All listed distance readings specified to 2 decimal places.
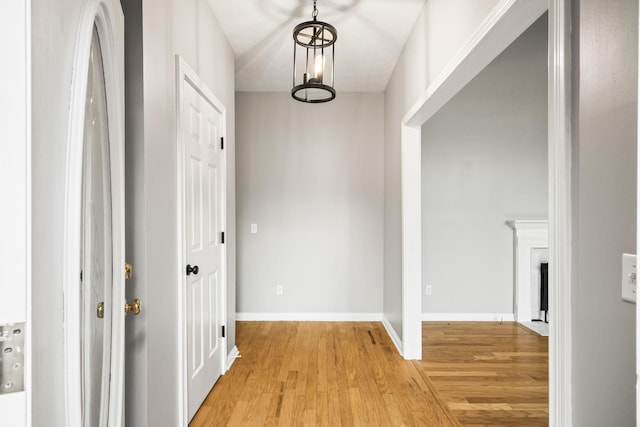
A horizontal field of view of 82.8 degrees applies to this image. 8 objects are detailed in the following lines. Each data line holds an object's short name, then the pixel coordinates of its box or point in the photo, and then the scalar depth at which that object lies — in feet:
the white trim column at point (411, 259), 10.14
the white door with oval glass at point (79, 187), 2.61
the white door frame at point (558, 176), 3.45
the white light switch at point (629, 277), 2.63
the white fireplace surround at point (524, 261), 13.19
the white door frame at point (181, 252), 6.41
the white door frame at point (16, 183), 1.98
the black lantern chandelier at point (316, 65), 6.45
